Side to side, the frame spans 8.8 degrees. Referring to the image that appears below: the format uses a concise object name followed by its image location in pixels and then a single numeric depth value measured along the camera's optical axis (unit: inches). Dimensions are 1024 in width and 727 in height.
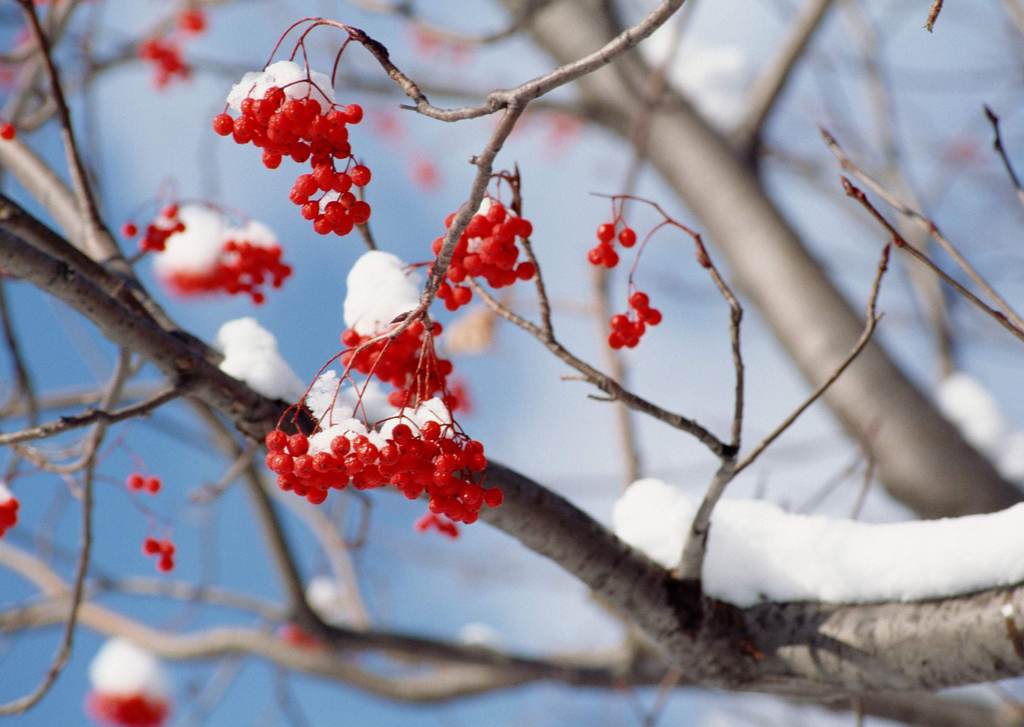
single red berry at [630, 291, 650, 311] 107.0
